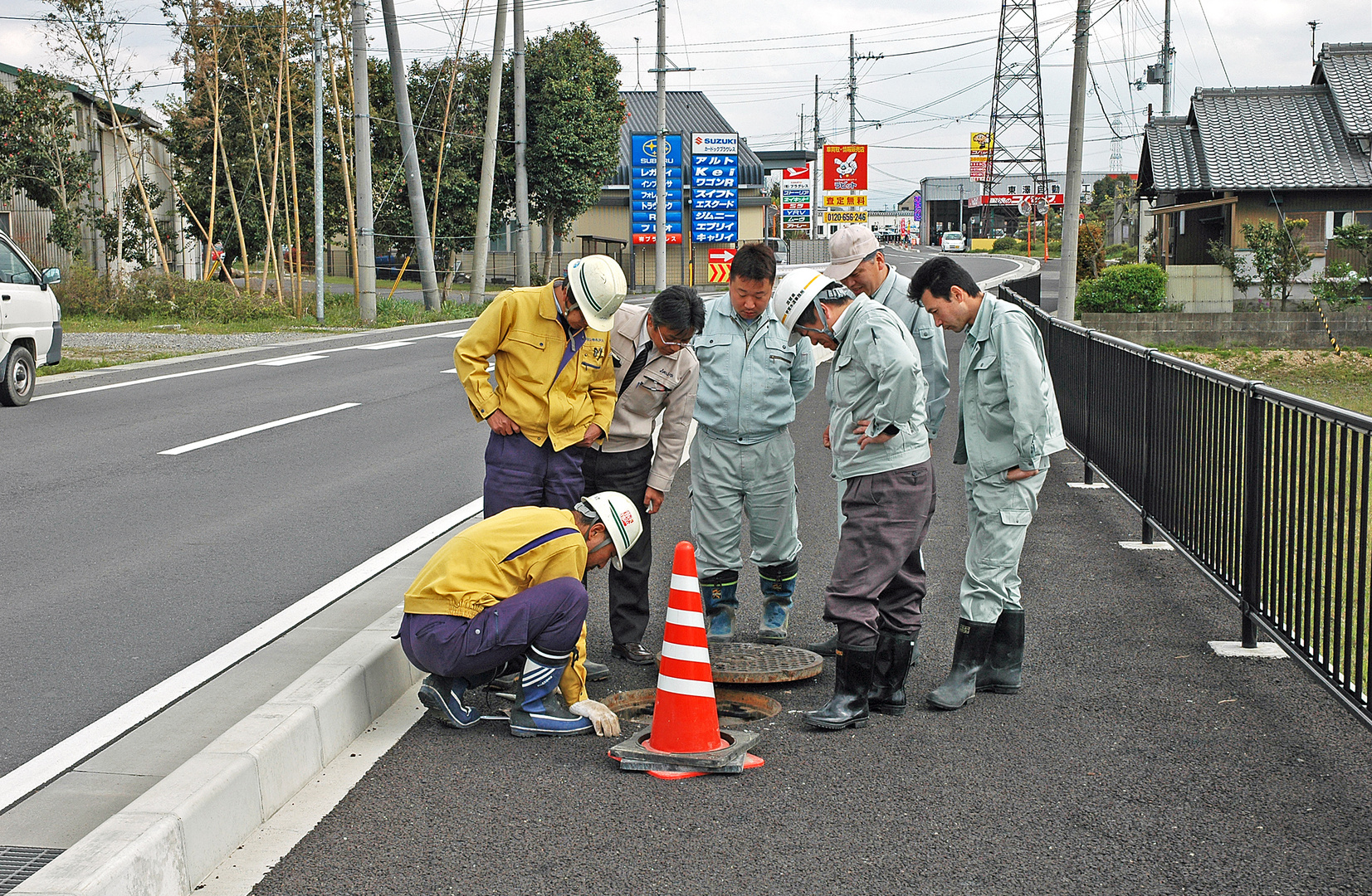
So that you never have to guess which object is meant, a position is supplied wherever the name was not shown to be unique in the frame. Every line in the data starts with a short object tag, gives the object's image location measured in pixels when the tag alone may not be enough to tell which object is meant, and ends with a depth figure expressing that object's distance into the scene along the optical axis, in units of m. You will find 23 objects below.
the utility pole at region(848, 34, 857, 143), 79.00
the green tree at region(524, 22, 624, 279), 43.44
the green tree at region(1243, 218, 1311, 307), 25.34
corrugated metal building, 29.45
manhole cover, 5.08
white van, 13.51
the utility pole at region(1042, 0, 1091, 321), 22.28
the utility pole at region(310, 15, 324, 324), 24.89
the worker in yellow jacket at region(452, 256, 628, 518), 5.21
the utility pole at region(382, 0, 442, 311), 29.66
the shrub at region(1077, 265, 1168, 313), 25.55
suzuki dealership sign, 43.88
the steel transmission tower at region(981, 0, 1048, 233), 65.56
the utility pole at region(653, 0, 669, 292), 45.38
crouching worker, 4.47
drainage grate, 3.34
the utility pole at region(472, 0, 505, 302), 33.75
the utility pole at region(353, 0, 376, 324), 26.86
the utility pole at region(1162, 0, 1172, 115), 54.00
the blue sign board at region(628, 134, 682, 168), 46.47
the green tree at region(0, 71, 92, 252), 26.75
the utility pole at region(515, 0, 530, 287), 37.12
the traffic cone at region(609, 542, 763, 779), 4.22
